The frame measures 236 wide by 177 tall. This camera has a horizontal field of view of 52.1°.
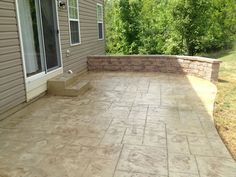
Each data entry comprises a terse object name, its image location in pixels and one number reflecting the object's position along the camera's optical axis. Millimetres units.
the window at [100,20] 9484
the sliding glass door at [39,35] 4254
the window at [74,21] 6441
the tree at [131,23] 11070
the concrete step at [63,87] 4887
